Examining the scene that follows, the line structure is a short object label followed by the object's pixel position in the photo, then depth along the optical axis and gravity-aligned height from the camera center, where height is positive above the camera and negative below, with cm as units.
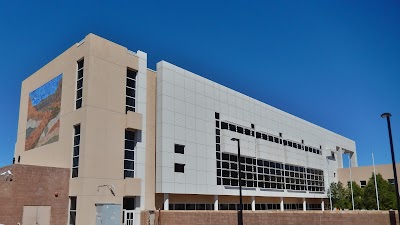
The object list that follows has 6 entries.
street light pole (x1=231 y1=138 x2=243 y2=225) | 2682 -177
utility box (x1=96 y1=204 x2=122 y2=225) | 3177 -171
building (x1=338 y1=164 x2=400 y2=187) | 7038 +348
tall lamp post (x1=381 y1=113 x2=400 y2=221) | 2245 +374
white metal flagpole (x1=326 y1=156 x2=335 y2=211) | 6401 +105
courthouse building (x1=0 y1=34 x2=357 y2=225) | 3225 +538
